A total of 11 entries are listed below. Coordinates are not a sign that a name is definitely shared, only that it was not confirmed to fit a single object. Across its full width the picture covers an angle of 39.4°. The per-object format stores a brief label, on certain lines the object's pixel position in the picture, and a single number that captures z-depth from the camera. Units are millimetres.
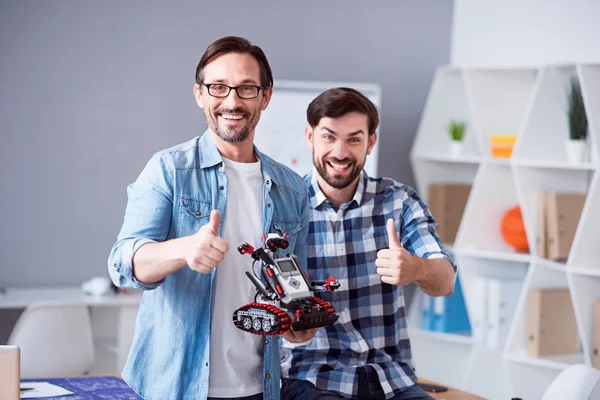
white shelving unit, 3949
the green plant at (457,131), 4754
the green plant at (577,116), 4070
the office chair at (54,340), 3445
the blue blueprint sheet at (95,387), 2641
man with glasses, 1938
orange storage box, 4488
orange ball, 4422
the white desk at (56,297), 3920
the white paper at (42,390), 2605
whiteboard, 4551
